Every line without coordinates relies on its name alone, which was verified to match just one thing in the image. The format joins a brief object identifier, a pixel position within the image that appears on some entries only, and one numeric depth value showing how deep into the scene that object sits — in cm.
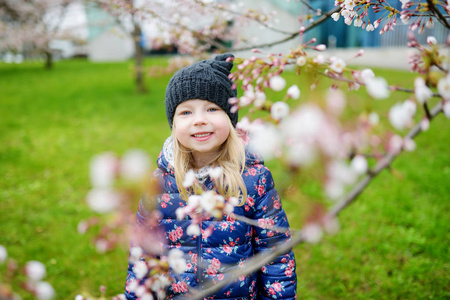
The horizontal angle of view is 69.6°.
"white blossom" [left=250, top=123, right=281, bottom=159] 53
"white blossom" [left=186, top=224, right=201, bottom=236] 89
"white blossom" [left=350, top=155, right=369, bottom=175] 54
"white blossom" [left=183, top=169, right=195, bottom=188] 91
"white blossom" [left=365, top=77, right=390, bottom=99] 53
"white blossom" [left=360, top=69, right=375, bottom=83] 85
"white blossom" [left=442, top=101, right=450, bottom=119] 55
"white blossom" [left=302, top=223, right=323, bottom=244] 57
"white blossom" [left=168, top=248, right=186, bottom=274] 100
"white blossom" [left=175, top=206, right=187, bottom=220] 87
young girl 143
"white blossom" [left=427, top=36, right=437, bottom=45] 82
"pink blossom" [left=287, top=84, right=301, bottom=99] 72
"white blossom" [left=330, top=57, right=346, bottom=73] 79
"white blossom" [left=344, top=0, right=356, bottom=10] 108
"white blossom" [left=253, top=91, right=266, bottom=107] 67
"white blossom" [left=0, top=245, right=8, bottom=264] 65
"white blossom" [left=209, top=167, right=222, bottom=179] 98
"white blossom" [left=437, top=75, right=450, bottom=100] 55
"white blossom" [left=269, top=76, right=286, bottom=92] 69
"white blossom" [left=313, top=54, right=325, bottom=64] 78
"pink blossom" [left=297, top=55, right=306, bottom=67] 78
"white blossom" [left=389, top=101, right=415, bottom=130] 54
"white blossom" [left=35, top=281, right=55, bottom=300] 57
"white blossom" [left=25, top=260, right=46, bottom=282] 60
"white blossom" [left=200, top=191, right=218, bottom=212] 82
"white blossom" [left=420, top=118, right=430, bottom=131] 57
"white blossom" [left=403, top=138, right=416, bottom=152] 55
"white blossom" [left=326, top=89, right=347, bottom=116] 48
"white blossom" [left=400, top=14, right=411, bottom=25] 106
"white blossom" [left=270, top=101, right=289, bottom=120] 61
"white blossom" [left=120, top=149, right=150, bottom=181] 57
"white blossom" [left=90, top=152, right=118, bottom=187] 59
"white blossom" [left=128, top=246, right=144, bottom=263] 110
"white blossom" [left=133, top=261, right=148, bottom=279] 97
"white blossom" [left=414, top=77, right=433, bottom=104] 57
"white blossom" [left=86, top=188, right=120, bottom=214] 62
